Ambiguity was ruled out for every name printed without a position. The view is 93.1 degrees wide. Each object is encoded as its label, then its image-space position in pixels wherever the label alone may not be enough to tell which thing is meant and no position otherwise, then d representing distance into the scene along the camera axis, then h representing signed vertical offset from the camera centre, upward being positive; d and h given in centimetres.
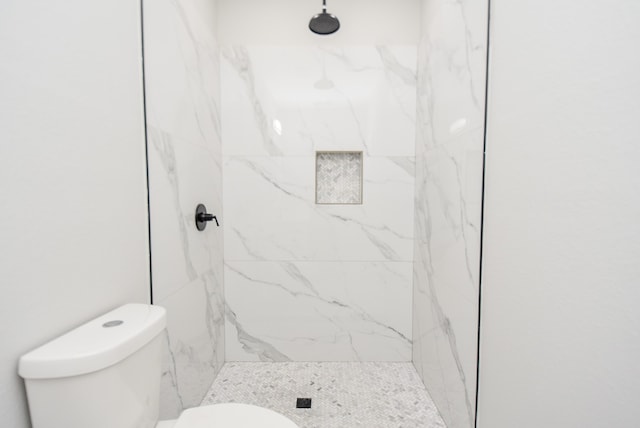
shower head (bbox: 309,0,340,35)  166 +95
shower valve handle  155 -12
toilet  63 -42
